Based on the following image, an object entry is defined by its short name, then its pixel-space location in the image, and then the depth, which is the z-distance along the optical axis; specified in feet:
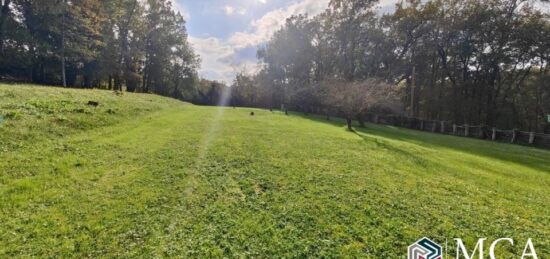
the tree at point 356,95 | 63.57
